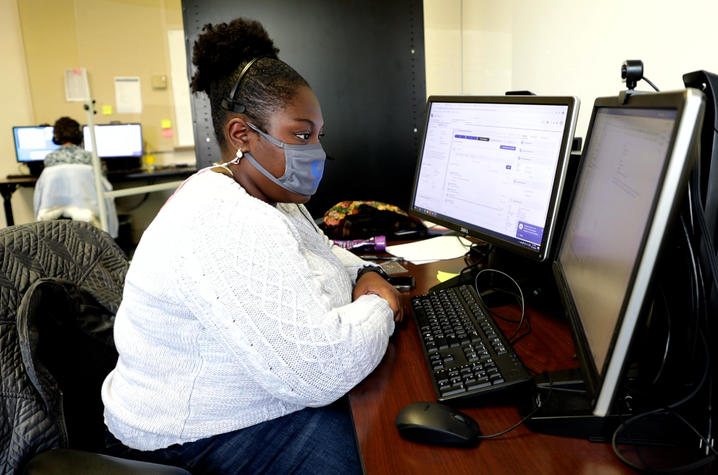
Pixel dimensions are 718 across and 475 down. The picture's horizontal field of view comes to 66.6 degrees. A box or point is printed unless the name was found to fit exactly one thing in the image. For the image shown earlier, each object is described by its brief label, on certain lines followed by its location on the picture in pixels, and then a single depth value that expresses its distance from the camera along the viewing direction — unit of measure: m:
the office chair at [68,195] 4.22
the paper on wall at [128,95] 5.21
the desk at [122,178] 4.82
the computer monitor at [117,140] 5.11
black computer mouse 0.71
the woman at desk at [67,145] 4.38
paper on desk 1.65
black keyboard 0.81
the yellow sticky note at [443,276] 1.44
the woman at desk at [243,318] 0.86
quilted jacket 0.88
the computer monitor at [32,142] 5.17
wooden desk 0.67
